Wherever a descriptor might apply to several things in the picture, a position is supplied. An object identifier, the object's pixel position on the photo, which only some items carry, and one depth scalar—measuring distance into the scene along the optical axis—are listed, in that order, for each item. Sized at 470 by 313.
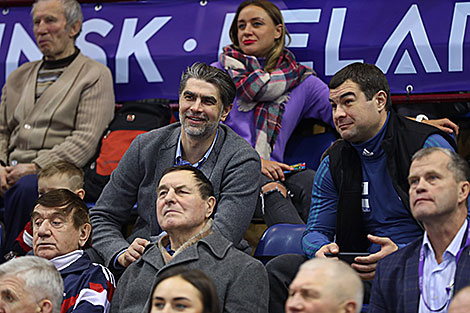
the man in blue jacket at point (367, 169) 6.22
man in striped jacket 6.11
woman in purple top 8.32
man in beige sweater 8.75
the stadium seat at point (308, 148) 8.51
